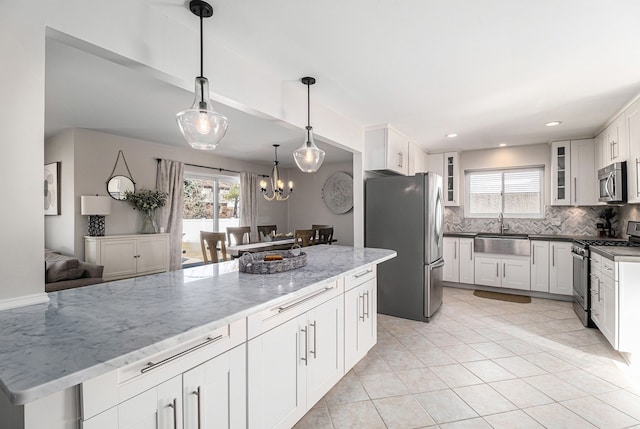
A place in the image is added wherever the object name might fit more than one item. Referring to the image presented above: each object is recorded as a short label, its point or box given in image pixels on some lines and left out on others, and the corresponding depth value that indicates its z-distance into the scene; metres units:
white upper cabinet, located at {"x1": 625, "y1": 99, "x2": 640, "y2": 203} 2.96
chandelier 5.18
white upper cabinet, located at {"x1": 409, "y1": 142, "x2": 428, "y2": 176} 4.78
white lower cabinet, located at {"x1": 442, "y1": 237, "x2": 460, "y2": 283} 5.14
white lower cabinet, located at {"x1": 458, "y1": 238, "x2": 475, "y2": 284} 5.01
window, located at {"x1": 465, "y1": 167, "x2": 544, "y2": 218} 5.09
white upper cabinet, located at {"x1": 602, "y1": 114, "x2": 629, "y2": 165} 3.29
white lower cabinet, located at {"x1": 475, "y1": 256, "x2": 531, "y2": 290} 4.66
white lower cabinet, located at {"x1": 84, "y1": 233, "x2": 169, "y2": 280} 4.26
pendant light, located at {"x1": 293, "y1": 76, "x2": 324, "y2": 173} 2.55
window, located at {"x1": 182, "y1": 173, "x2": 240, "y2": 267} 5.78
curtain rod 5.40
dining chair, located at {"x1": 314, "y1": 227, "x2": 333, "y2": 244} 5.33
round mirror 4.64
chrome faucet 5.23
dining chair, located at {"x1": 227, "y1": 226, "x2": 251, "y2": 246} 5.17
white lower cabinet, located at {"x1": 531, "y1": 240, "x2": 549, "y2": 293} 4.50
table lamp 4.21
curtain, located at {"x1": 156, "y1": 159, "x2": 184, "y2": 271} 5.16
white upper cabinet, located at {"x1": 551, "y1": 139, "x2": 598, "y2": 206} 4.44
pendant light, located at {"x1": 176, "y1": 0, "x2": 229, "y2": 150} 1.63
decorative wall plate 6.85
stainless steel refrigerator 3.64
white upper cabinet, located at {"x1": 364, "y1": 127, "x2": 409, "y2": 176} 3.98
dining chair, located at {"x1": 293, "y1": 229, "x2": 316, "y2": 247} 4.78
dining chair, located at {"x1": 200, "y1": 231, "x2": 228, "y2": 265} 3.95
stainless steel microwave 3.27
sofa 2.63
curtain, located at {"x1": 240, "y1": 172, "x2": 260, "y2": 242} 6.55
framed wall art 4.46
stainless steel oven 3.36
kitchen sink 4.66
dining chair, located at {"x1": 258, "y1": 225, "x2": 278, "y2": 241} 6.21
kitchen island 0.79
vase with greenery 4.79
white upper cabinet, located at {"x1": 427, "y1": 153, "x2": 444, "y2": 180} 5.59
